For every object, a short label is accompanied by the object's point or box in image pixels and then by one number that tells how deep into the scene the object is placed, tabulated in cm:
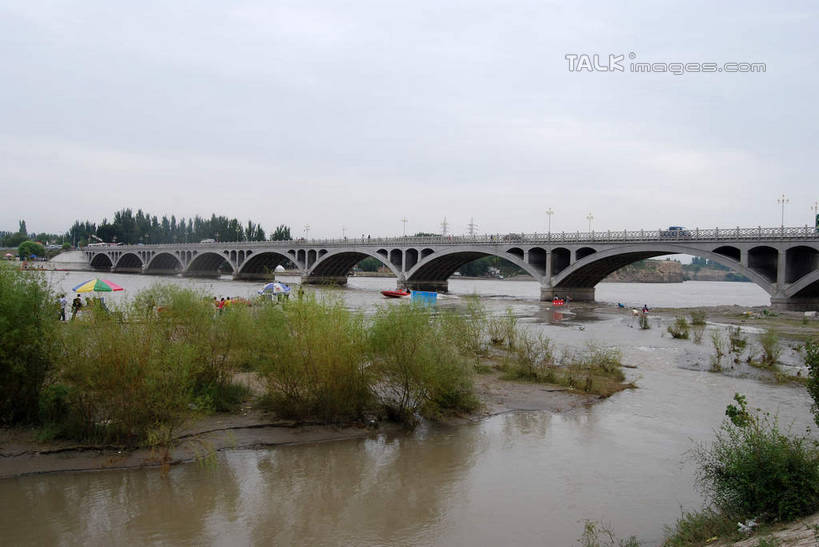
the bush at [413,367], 1529
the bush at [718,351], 2550
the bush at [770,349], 2605
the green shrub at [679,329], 3681
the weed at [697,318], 4431
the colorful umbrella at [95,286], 3216
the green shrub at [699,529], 907
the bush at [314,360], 1455
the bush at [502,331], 2816
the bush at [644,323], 4222
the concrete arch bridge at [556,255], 5112
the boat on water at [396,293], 6506
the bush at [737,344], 2907
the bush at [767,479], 884
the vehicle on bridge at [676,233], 5776
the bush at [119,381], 1217
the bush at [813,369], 1038
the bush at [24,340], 1229
